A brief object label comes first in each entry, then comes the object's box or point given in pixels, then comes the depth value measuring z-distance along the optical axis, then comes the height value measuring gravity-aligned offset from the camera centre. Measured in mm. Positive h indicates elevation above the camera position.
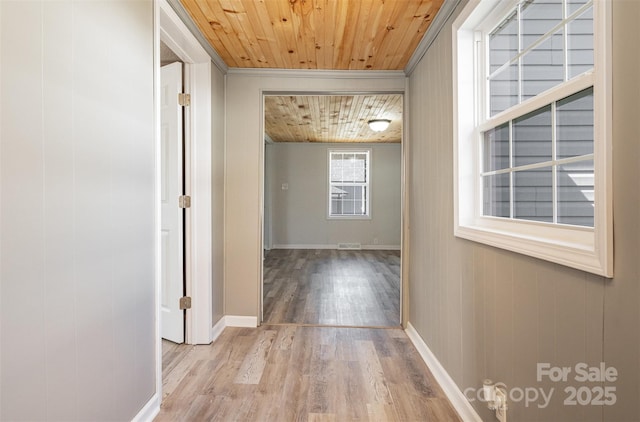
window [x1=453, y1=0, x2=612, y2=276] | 923 +317
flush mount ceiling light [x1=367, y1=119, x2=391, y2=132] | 5160 +1309
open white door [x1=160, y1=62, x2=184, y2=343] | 2609 +102
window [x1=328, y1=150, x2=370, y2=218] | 7926 +602
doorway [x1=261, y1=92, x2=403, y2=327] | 5695 +278
